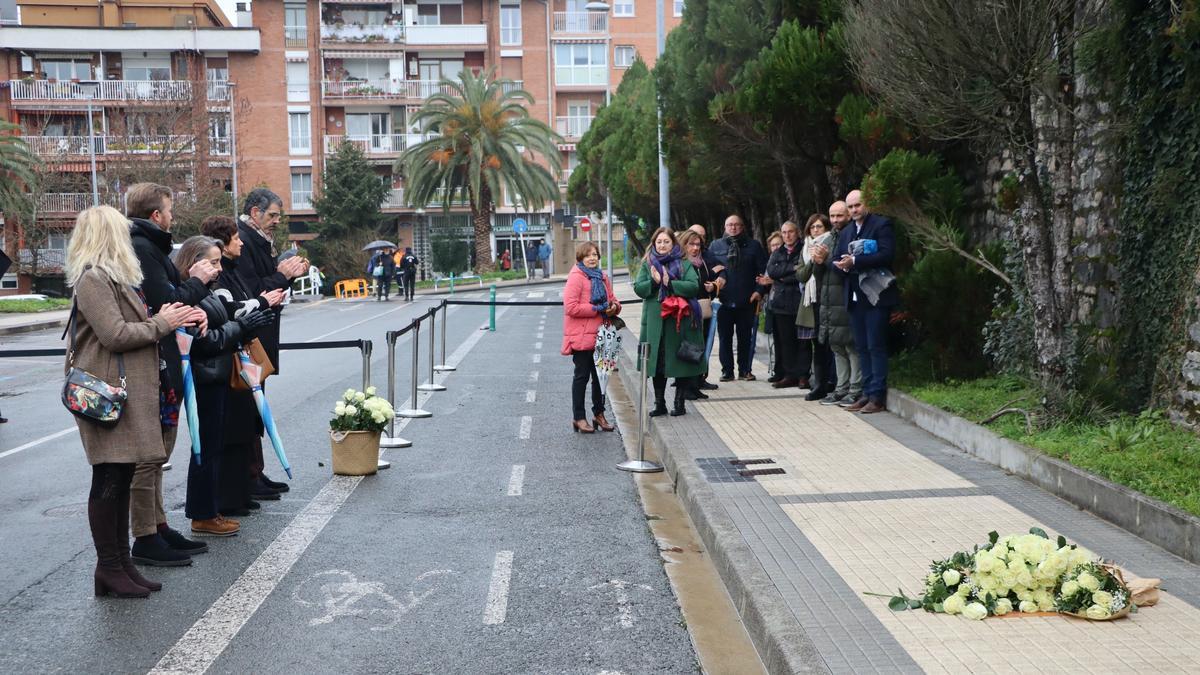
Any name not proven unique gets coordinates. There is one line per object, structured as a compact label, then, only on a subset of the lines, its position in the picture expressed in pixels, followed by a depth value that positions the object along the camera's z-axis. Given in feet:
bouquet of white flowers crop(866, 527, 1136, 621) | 17.46
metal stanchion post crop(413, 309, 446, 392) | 51.80
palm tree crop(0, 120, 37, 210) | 157.69
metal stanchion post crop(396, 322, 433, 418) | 43.37
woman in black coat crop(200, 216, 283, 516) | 25.93
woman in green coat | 39.01
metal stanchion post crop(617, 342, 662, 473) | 32.53
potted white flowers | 30.66
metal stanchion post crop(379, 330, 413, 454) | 36.50
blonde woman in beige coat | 19.97
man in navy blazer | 37.88
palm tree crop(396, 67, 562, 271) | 173.58
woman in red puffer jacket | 38.86
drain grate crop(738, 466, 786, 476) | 29.27
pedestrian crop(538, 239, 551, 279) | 204.44
